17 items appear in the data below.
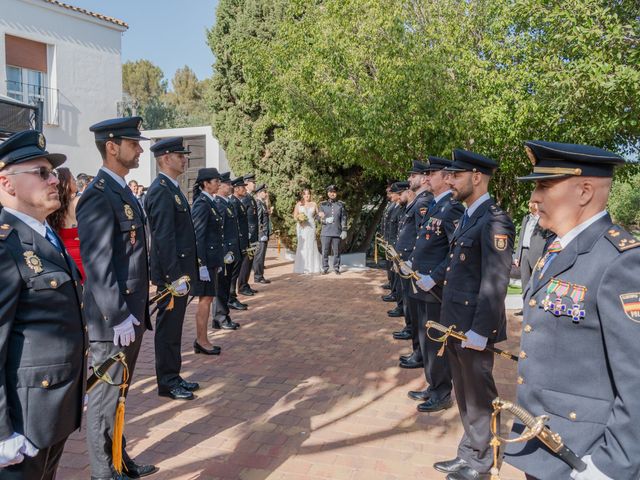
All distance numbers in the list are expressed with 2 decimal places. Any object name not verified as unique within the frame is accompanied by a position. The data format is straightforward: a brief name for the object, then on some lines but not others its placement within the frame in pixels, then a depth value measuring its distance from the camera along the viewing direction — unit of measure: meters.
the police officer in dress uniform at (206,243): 6.19
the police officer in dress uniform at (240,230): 8.97
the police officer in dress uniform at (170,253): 4.72
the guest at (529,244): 7.83
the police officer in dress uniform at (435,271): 4.73
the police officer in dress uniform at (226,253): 7.65
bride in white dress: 12.98
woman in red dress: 4.58
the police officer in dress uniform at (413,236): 5.85
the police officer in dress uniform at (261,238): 11.49
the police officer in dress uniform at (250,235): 10.20
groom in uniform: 12.76
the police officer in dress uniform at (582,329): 1.71
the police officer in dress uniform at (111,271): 3.30
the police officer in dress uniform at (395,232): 8.74
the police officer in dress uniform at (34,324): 2.13
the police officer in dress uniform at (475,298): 3.39
